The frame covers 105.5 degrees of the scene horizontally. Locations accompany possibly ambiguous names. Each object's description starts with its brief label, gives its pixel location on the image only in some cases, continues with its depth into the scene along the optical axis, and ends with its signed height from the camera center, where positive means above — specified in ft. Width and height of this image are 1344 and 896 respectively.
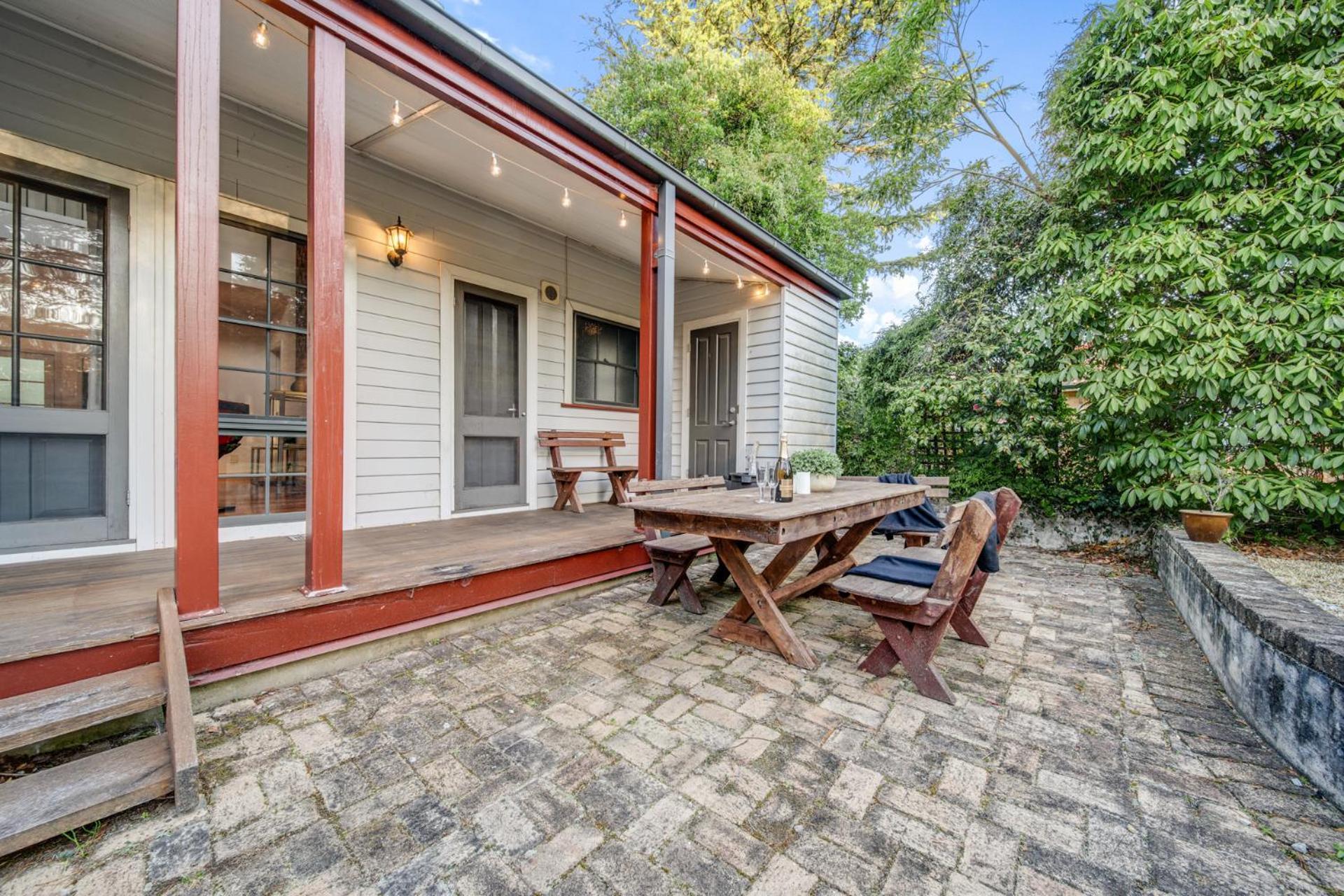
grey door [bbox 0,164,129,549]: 8.76 +1.36
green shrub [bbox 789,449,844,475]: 9.67 -0.35
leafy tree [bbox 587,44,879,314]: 24.86 +16.10
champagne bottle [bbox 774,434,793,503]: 8.31 -0.62
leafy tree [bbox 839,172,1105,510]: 16.20 +2.58
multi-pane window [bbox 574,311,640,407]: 18.30 +2.96
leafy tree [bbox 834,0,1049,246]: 19.07 +13.31
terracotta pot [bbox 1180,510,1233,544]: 11.31 -1.72
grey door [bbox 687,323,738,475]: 19.83 +1.66
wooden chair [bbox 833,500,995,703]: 6.35 -2.08
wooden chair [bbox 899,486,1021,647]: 8.18 -2.23
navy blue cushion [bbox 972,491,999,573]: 7.41 -1.60
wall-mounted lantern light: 13.05 +5.04
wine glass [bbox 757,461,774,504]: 8.70 -0.63
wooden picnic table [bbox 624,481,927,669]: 7.00 -1.23
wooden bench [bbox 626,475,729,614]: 9.82 -2.27
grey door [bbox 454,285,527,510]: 15.05 +1.22
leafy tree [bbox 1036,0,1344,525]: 11.09 +4.52
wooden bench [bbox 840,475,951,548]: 13.44 -1.44
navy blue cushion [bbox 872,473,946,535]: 13.39 -2.02
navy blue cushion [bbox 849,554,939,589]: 7.41 -1.92
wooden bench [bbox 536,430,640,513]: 16.14 -0.89
